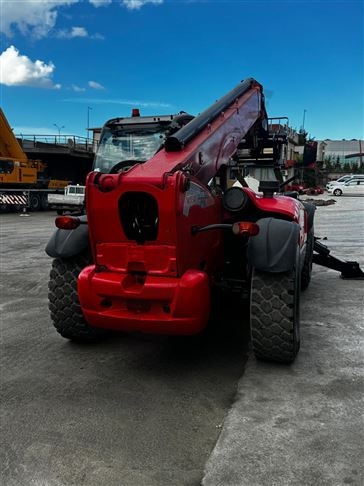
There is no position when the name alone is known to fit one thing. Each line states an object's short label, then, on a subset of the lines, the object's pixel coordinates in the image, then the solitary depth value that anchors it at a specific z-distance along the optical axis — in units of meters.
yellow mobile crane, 24.14
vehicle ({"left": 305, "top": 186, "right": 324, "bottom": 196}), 34.50
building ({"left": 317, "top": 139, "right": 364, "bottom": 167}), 103.44
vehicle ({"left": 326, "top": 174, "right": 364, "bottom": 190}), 39.34
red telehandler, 3.61
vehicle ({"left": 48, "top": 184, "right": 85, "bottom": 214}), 22.73
